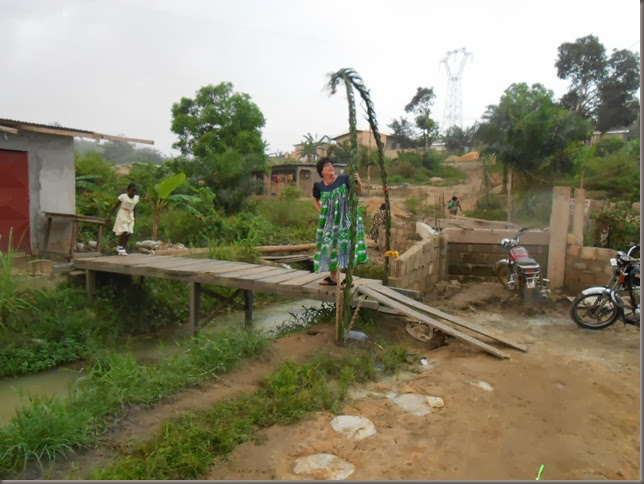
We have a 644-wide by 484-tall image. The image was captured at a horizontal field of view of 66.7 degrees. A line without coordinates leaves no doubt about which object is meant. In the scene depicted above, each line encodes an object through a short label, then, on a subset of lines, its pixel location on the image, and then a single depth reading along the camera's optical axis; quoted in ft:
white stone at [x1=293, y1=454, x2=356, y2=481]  9.35
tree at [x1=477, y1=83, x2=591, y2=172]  64.39
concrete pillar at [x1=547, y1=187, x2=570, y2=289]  25.11
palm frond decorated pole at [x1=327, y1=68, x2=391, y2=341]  15.84
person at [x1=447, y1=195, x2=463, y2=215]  60.03
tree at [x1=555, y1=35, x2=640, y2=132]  94.27
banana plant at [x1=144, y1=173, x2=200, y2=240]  34.53
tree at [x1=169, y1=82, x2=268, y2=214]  65.31
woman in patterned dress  16.71
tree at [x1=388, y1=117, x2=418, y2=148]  140.55
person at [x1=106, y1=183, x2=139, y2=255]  27.66
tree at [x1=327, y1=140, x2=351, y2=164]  89.68
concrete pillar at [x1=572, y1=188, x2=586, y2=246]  25.57
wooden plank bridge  17.61
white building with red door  27.50
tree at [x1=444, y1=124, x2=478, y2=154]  141.38
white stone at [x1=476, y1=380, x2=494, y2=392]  13.70
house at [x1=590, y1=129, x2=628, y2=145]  100.99
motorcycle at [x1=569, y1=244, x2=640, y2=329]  19.08
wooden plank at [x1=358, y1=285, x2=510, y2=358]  16.30
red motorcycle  22.80
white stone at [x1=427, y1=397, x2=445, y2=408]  12.61
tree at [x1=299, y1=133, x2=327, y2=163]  116.80
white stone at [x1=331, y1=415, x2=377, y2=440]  10.98
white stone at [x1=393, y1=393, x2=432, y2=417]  12.33
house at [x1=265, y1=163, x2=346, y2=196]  93.61
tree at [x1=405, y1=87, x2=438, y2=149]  133.34
